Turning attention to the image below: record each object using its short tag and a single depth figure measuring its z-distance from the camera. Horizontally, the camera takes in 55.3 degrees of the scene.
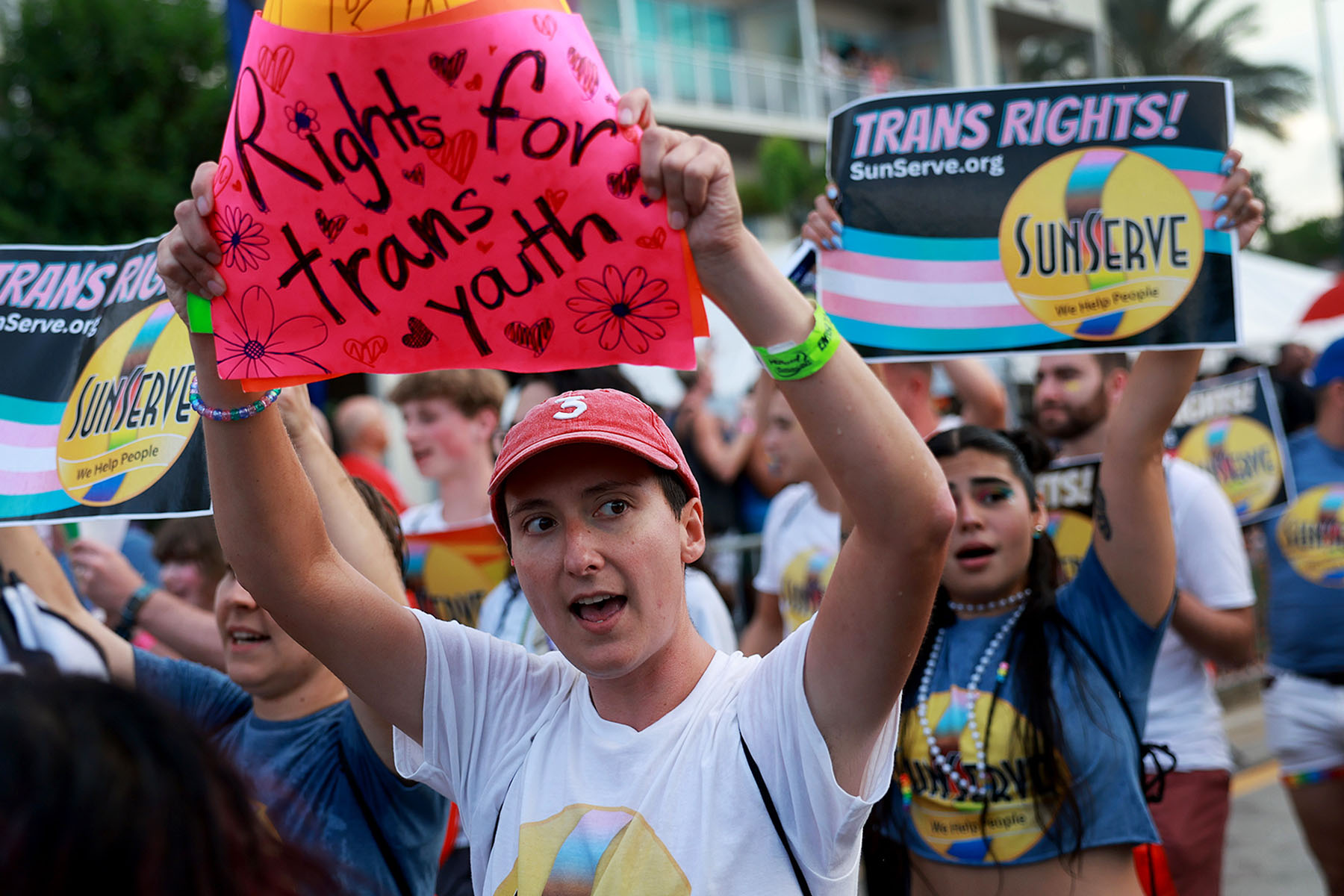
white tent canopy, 9.07
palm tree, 30.11
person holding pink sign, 1.66
